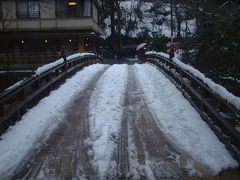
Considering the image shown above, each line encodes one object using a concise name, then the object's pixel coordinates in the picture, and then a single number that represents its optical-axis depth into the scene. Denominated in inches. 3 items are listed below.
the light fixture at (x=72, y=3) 1031.9
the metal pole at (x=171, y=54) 419.9
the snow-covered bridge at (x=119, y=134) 160.0
